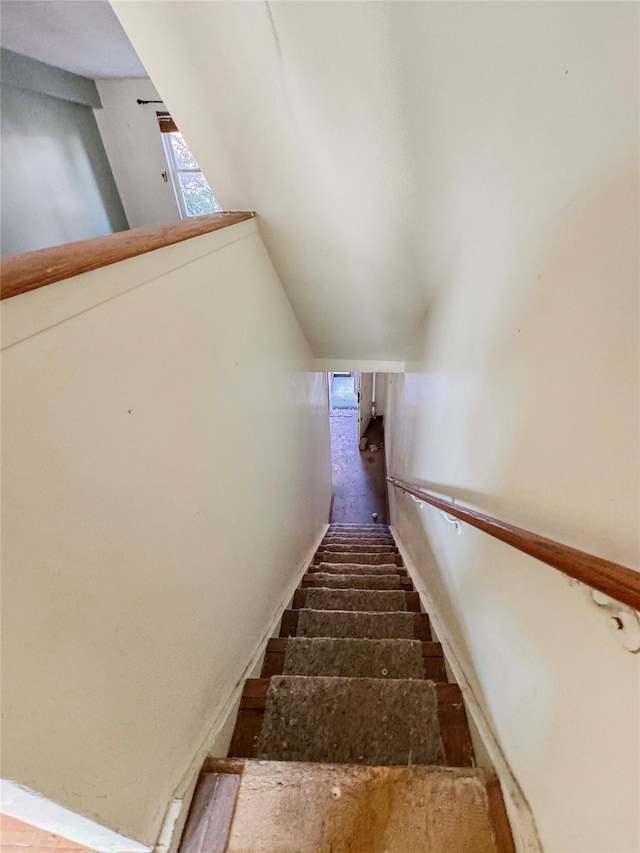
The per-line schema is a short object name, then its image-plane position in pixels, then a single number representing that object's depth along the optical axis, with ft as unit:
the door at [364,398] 20.58
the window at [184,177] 7.67
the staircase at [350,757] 3.19
